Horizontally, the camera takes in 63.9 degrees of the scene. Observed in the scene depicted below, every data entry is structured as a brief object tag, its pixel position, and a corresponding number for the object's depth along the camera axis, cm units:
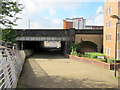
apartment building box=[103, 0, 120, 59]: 1620
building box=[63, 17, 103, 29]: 3781
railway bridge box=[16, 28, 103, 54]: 2189
